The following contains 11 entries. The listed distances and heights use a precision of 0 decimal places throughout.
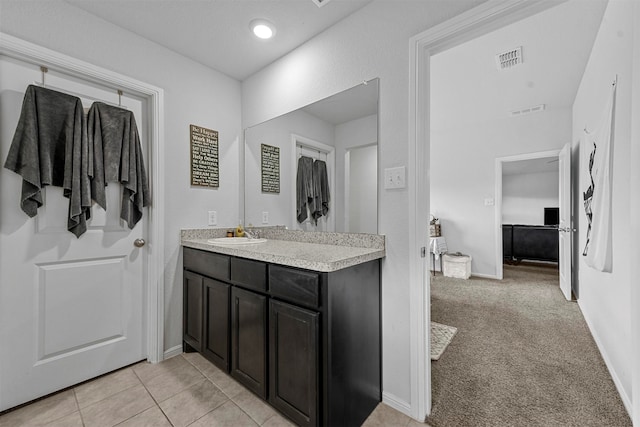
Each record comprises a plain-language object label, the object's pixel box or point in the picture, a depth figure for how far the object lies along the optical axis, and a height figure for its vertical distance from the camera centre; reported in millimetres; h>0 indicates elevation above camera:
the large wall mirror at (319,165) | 1729 +365
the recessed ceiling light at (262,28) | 1834 +1283
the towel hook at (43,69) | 1644 +870
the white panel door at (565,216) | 3291 -33
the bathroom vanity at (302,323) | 1235 -587
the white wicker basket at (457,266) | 4504 -886
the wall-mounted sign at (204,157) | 2254 +475
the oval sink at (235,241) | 1939 -219
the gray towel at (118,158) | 1780 +372
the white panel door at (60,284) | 1540 -467
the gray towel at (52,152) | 1528 +359
